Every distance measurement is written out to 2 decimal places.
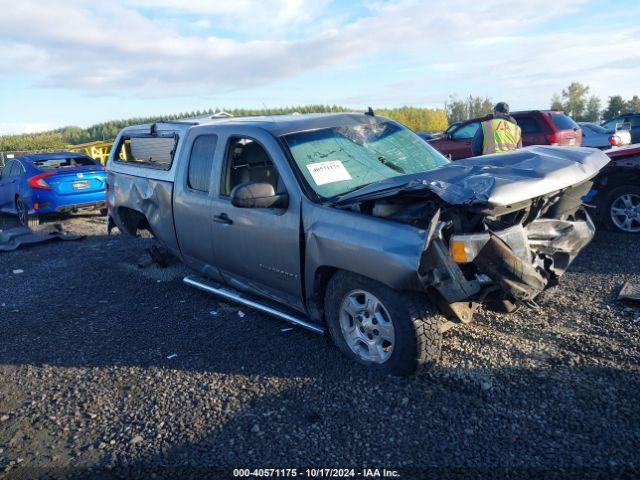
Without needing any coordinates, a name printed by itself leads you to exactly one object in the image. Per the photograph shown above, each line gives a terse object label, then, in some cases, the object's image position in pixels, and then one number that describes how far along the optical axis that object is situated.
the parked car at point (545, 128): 11.16
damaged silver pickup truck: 3.31
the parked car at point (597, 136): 14.48
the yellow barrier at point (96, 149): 20.99
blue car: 10.61
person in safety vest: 7.12
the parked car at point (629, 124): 19.42
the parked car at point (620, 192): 6.98
